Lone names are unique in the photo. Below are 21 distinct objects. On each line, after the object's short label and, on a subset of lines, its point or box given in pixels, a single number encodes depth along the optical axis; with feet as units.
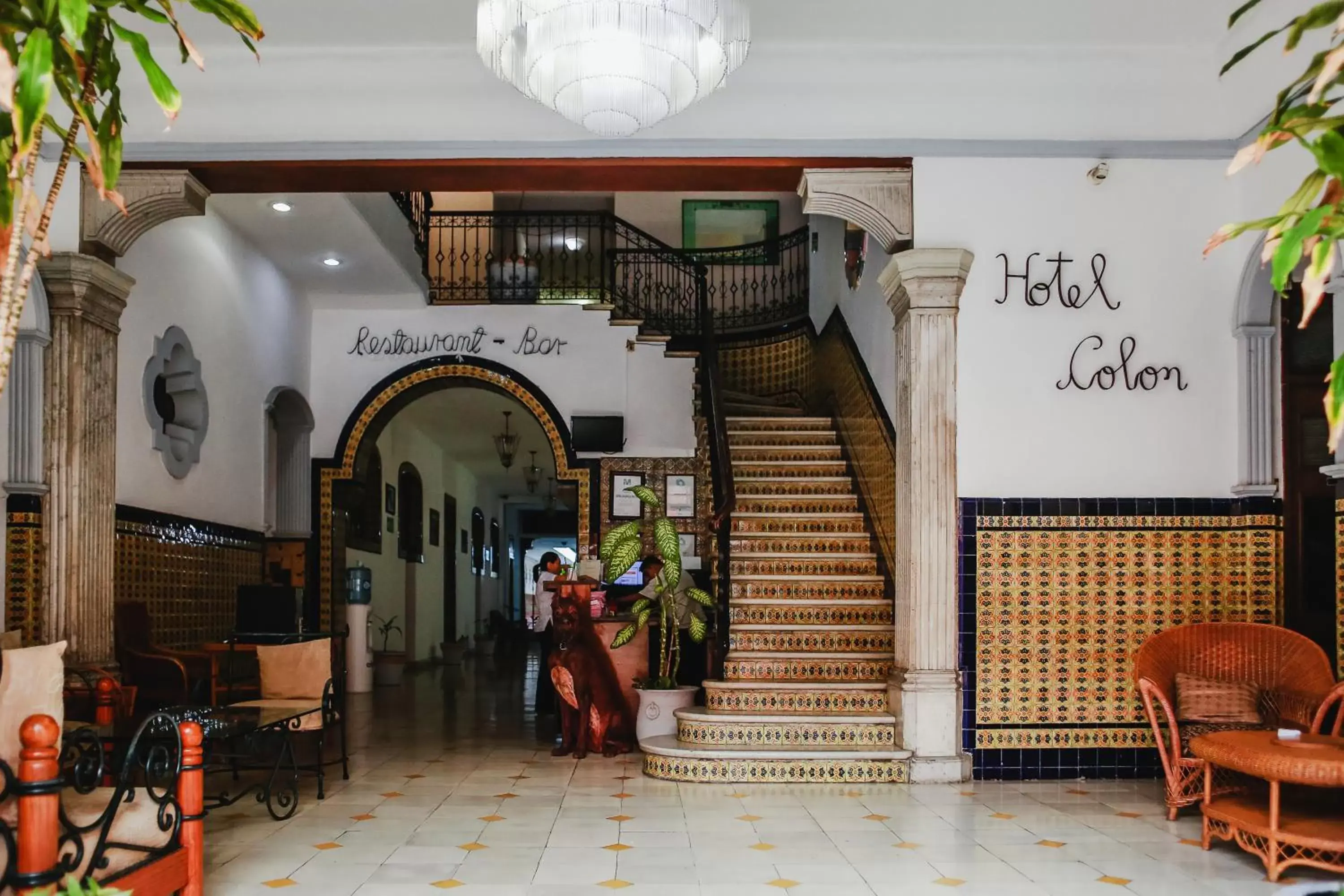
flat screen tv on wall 38.58
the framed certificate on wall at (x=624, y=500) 39.04
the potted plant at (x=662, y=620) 25.63
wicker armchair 18.97
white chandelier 14.93
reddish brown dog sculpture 25.89
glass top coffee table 16.72
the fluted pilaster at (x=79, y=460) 22.35
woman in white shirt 32.32
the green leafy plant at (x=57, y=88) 7.02
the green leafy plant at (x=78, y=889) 6.98
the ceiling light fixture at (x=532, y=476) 64.44
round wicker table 15.01
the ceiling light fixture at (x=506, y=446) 50.42
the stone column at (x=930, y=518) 22.13
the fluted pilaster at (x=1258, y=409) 22.49
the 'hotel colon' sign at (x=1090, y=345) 22.93
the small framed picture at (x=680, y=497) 39.06
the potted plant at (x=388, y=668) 43.42
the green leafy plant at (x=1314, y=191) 6.54
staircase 22.56
